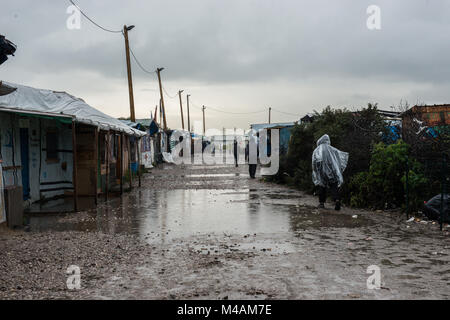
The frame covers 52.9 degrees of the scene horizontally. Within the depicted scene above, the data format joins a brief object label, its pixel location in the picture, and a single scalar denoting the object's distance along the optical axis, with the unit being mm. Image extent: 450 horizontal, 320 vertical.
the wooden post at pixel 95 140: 12595
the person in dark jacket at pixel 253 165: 22094
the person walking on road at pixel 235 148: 32875
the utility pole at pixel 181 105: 59659
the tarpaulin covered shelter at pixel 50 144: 11406
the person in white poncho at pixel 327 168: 11828
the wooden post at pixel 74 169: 10961
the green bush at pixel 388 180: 10398
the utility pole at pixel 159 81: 41525
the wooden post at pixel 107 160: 14920
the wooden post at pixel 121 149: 15595
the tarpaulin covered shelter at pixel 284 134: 28748
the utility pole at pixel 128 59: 25041
